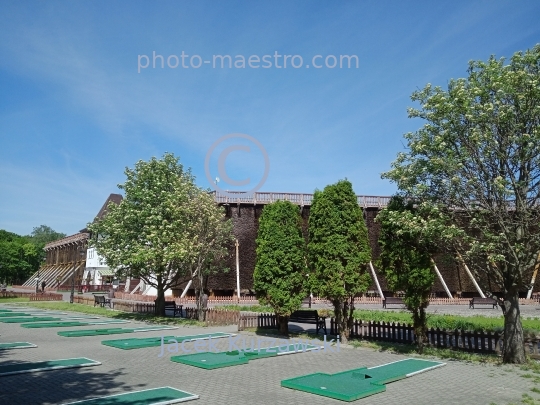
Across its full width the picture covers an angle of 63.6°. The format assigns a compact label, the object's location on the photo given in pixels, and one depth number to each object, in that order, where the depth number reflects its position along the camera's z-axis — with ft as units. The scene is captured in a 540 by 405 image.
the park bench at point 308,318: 65.31
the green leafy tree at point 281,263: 59.52
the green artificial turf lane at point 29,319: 81.21
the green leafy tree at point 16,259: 272.31
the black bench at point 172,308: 92.02
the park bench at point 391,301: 110.83
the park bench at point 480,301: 111.34
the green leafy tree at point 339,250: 53.11
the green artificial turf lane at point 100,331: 62.13
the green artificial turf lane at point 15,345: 49.09
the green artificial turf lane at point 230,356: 39.50
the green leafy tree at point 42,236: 366.84
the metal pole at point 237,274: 142.93
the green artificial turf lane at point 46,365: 36.29
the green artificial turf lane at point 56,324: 73.00
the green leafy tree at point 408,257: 45.18
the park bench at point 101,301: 114.73
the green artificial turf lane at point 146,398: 27.07
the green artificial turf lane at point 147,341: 50.67
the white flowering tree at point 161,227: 78.79
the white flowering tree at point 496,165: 39.37
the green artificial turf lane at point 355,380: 29.55
